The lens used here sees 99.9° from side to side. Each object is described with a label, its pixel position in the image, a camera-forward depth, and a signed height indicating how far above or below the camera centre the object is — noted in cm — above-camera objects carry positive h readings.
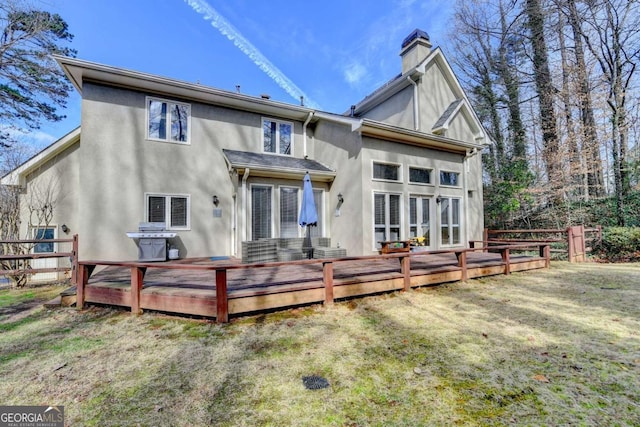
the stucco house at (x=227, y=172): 777 +181
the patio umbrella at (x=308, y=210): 794 +49
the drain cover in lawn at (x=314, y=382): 263 -157
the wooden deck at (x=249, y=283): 429 -105
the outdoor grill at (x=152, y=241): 772 -34
